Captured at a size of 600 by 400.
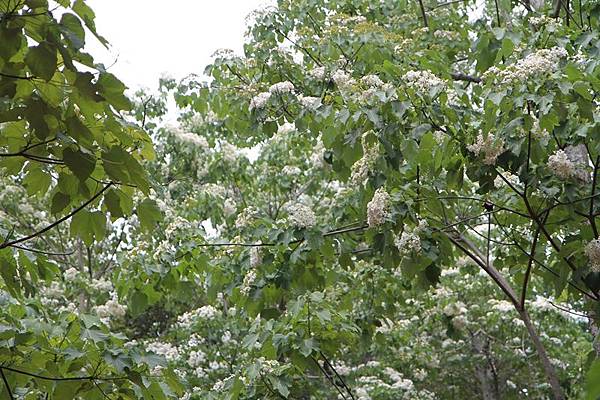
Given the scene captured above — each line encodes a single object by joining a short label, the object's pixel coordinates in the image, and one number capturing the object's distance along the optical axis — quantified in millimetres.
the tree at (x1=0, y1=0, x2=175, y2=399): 7029
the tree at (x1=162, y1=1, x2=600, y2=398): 8568
